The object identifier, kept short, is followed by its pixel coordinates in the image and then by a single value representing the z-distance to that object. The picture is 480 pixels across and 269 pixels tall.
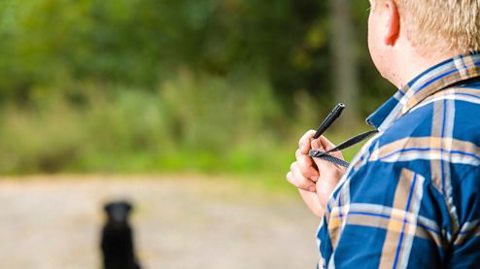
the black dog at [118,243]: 7.24
